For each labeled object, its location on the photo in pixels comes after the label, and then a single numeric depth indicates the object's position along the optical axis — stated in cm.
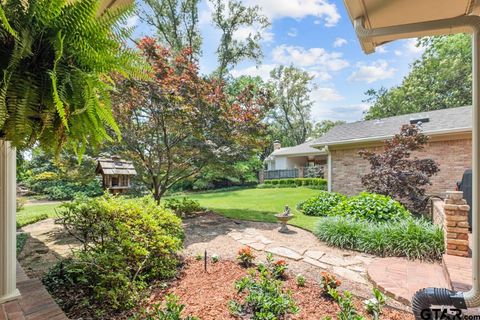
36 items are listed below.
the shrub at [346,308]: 222
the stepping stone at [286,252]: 432
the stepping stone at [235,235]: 554
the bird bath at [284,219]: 599
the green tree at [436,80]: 1777
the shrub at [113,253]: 254
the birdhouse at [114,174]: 472
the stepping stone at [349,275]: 348
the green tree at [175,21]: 1439
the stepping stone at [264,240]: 525
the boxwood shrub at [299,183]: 1600
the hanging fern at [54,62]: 103
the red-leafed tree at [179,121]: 609
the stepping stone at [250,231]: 607
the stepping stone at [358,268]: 383
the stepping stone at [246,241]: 522
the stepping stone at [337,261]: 407
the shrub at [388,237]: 421
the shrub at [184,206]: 775
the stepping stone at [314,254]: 434
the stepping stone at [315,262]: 395
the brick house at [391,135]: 859
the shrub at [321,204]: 808
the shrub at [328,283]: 289
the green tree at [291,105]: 2722
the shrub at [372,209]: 584
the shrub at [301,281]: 310
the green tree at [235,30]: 1462
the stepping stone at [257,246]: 484
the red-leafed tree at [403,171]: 747
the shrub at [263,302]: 233
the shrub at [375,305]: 242
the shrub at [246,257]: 372
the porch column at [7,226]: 202
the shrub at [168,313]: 202
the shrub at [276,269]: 327
